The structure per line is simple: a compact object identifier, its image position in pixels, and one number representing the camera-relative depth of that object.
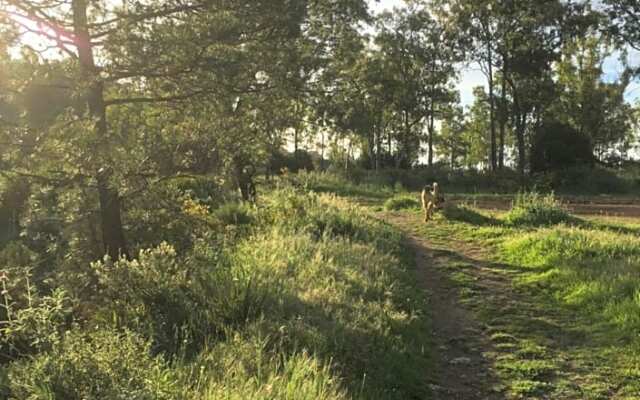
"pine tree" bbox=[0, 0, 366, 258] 7.62
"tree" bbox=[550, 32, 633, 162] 41.03
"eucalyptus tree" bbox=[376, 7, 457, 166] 37.38
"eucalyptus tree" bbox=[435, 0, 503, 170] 32.38
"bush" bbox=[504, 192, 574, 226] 13.23
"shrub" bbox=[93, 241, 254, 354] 4.86
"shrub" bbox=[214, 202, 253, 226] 12.05
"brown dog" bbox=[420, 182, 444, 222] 14.66
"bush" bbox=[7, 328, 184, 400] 3.24
